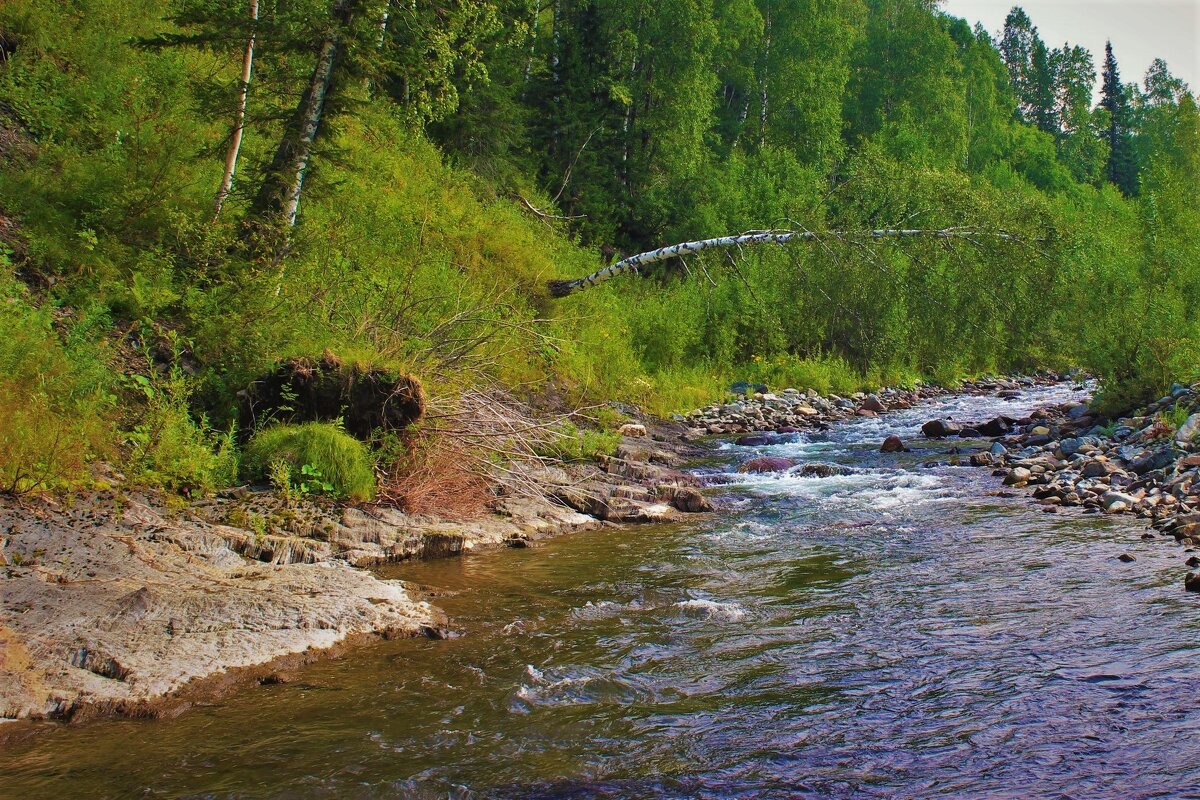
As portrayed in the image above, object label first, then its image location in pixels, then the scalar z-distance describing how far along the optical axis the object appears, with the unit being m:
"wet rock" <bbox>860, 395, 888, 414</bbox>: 21.53
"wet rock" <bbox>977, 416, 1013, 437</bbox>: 16.09
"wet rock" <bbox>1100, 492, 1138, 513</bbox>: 8.97
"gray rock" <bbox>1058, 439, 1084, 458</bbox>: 12.34
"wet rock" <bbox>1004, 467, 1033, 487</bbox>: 10.90
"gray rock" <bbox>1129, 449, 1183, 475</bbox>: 10.20
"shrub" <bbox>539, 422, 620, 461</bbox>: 11.34
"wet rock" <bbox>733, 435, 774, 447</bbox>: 15.94
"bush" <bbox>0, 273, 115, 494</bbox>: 6.02
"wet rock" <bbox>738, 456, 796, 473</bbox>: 12.80
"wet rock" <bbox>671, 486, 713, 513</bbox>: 10.09
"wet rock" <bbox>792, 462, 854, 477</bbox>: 12.34
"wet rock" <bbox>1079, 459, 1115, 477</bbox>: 10.65
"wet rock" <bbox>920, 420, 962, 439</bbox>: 16.27
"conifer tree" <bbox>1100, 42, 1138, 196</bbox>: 61.41
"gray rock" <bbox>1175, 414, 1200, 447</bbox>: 10.41
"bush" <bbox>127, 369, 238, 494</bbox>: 7.04
